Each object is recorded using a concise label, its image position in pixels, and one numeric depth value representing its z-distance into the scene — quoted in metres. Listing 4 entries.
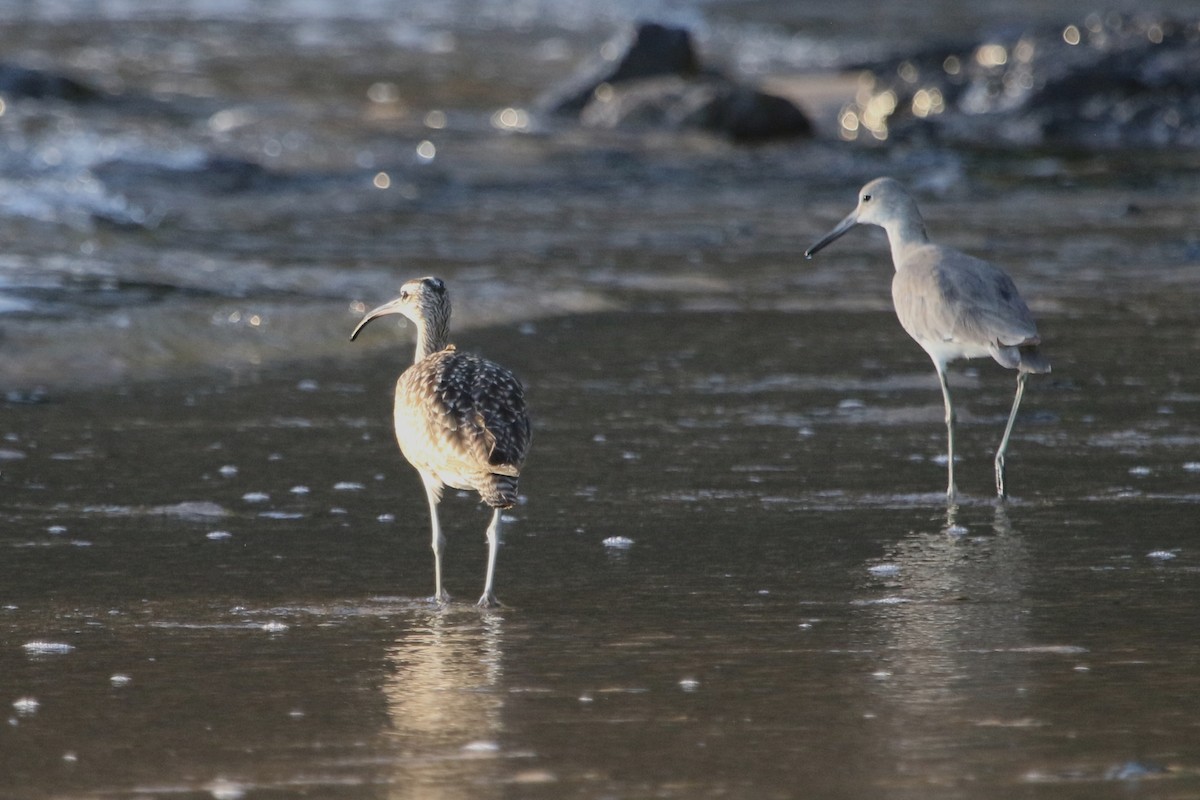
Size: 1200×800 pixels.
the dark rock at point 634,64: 56.53
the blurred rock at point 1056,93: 50.28
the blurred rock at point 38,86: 52.66
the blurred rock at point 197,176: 39.75
